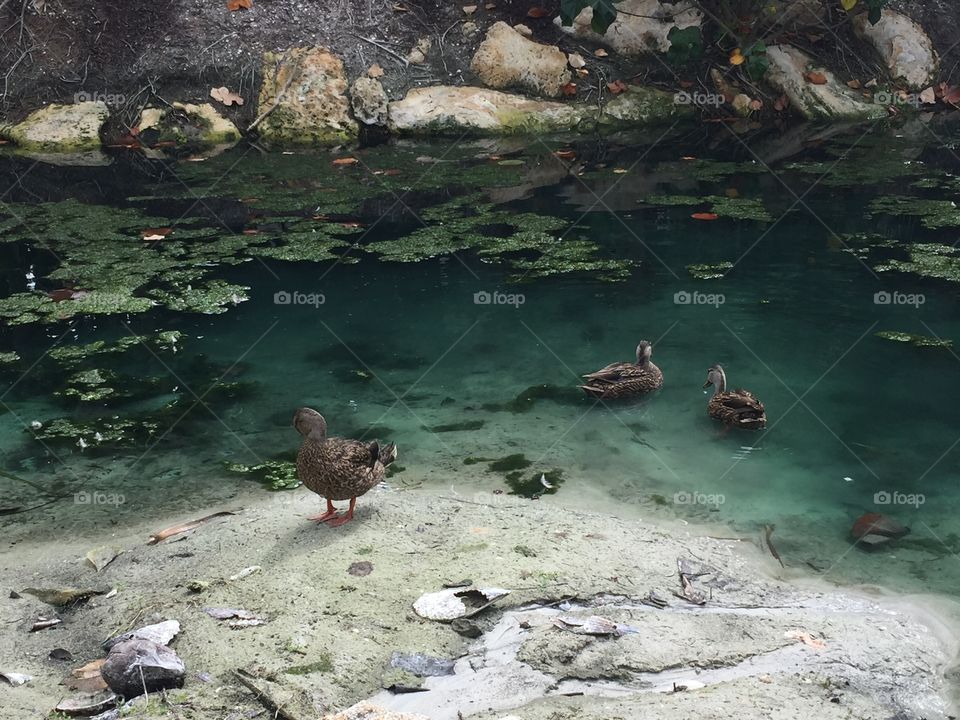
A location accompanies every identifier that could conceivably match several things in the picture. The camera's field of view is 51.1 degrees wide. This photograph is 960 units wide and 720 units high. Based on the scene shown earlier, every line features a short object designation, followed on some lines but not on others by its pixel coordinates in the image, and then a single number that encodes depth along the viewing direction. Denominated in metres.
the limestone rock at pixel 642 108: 13.95
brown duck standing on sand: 4.80
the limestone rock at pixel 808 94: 14.36
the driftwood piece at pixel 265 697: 3.47
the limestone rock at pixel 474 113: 13.33
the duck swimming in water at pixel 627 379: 6.48
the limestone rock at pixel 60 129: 12.88
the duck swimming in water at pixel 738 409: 6.02
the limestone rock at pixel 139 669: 3.56
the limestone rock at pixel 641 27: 14.59
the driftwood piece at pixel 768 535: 4.82
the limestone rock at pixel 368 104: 13.38
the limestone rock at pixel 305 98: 13.16
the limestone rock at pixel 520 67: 14.01
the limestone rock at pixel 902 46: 15.10
